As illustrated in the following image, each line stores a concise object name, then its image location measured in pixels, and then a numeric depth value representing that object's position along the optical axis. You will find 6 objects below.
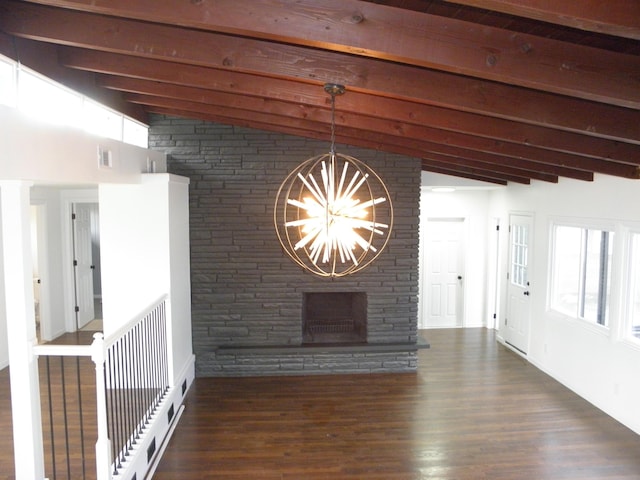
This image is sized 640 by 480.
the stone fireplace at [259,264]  5.57
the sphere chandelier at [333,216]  2.50
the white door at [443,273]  7.57
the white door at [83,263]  7.13
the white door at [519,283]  6.30
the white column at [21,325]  2.78
